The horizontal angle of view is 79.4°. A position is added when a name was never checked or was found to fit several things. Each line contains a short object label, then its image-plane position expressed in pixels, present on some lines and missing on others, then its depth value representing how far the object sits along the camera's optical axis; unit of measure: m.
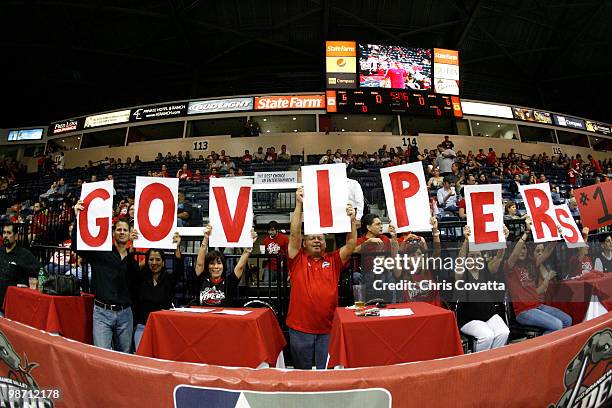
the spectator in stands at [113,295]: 3.67
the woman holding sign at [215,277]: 3.50
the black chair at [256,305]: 3.47
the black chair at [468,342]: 3.52
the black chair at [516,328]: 3.78
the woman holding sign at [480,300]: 3.51
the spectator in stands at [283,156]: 15.73
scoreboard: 15.23
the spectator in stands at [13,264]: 4.58
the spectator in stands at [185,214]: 7.54
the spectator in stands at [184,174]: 12.63
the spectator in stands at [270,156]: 15.89
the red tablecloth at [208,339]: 2.72
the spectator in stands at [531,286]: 3.79
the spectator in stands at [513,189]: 11.54
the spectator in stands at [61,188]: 13.30
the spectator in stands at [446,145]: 16.00
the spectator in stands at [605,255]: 4.91
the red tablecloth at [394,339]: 2.57
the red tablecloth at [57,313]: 3.78
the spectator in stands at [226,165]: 13.97
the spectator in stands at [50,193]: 13.53
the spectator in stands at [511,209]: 6.66
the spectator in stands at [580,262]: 4.48
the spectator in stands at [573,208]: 7.21
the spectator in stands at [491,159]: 16.83
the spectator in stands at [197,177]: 12.54
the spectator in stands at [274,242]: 6.79
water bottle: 4.13
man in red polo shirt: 3.24
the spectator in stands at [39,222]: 7.73
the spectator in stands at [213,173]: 11.87
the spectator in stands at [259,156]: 16.30
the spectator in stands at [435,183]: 10.33
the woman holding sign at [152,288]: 3.68
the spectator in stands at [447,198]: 8.86
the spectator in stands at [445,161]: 13.25
